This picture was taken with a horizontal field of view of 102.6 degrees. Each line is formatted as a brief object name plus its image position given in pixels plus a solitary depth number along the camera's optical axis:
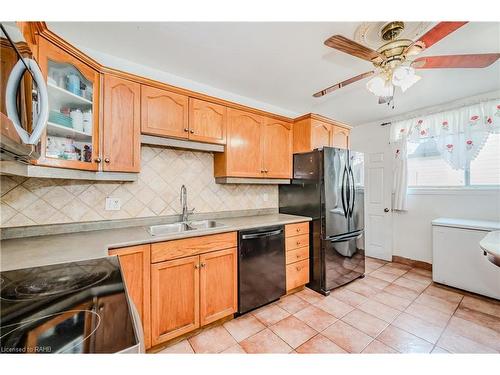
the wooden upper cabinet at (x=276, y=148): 2.48
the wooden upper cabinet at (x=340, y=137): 2.78
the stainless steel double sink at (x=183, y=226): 1.94
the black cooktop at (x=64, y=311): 0.45
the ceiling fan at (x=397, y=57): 1.17
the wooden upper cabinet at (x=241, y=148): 2.20
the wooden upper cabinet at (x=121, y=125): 1.54
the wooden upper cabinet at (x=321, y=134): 2.52
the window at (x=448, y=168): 2.42
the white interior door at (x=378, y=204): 3.32
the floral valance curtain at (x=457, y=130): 2.42
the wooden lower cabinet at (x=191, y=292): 1.50
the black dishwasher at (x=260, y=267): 1.88
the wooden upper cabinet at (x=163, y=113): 1.71
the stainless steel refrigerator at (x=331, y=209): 2.33
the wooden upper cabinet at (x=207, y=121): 1.93
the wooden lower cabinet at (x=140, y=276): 1.36
